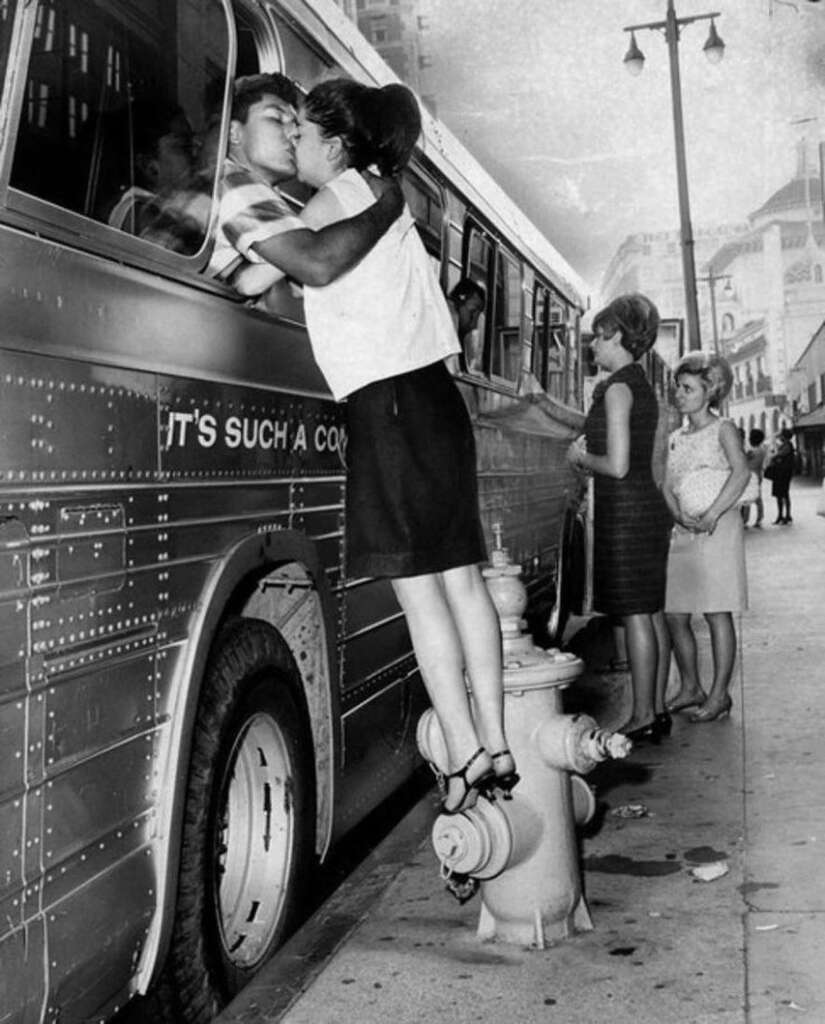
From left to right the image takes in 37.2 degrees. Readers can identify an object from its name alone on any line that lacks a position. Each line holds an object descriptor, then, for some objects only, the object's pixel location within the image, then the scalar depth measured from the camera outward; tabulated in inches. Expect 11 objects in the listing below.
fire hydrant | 127.7
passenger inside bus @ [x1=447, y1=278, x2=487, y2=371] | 215.9
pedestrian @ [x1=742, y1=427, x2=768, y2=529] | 751.7
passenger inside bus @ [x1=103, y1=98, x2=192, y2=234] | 103.7
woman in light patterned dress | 229.9
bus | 87.6
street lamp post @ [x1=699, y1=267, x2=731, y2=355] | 2186.3
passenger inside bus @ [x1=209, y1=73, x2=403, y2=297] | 114.0
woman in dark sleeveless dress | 206.1
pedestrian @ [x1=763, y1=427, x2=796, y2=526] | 884.0
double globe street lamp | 743.1
